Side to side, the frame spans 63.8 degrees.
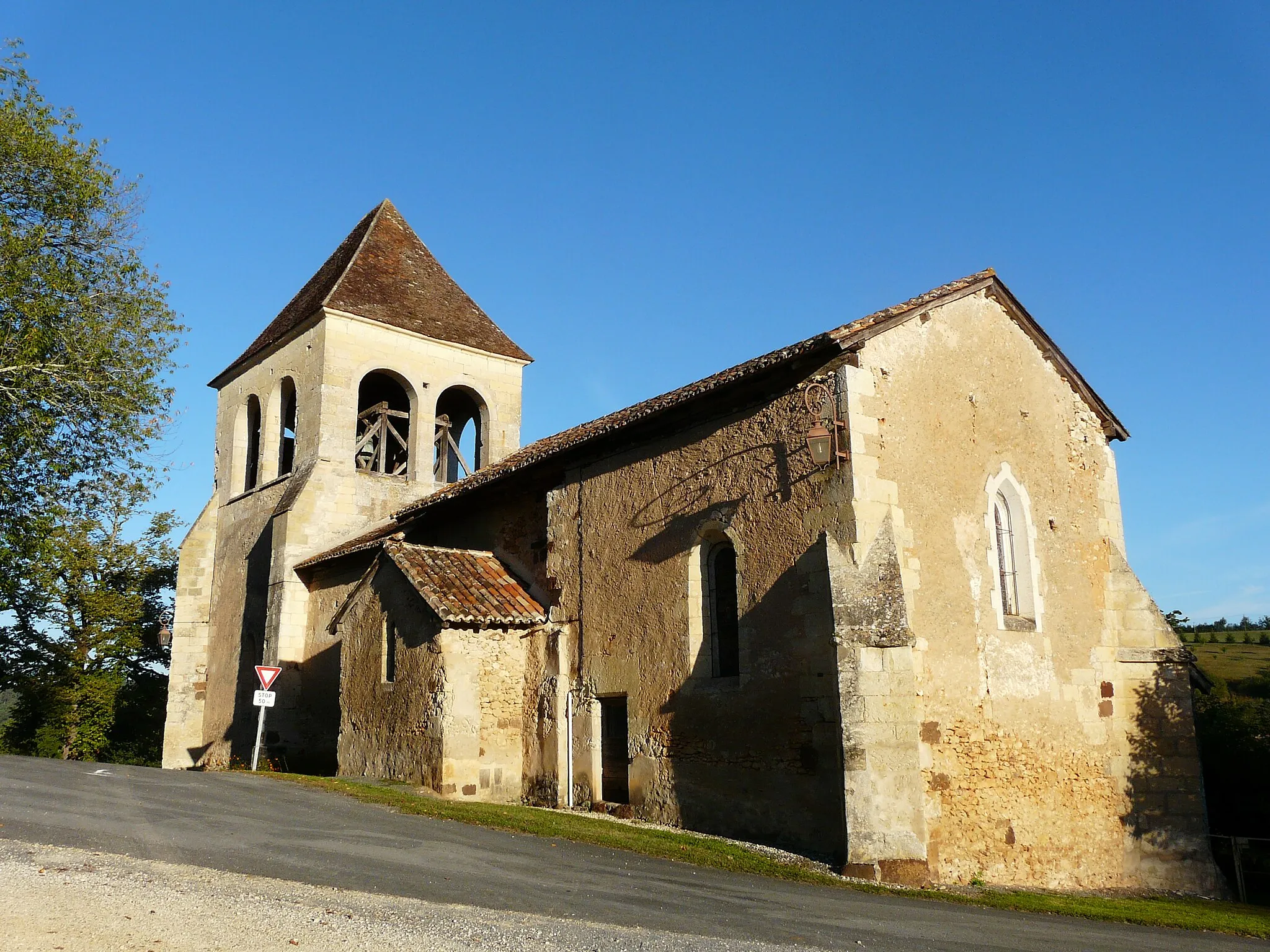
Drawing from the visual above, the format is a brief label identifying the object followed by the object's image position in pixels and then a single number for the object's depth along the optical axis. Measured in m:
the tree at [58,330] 17.38
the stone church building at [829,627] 11.16
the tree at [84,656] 30.17
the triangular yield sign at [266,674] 16.59
